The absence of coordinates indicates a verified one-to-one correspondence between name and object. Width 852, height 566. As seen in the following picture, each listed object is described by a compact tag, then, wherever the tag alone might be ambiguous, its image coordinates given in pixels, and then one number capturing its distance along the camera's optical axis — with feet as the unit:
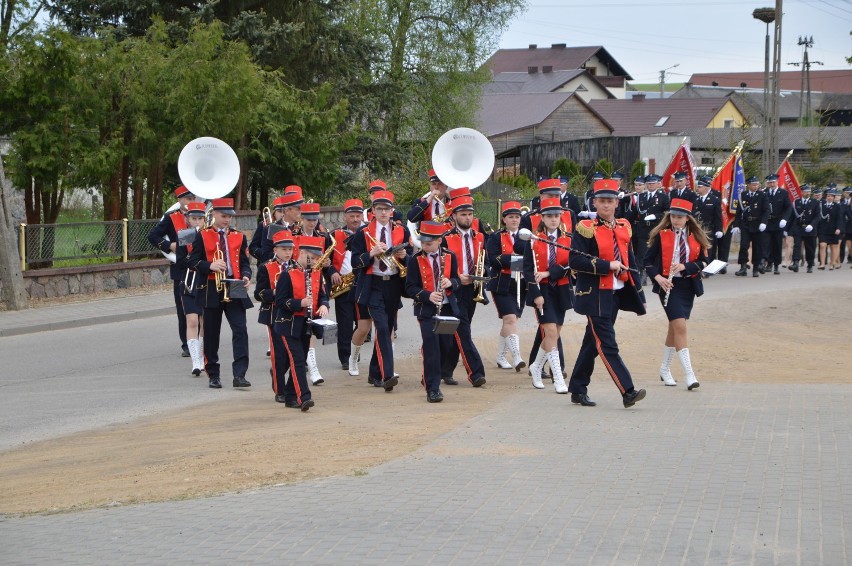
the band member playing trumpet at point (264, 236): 44.47
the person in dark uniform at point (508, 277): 42.29
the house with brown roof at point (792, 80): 426.51
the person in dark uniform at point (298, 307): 35.99
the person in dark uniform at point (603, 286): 34.71
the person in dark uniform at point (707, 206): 74.02
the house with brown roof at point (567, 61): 345.92
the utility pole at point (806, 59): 276.41
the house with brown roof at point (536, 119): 214.69
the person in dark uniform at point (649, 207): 74.84
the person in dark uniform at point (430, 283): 37.88
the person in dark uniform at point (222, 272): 41.22
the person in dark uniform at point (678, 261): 38.63
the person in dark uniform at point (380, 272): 39.78
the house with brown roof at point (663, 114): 243.19
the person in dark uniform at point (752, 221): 84.12
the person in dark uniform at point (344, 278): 43.52
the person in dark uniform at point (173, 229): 46.83
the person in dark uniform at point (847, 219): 93.61
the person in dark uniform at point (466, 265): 40.37
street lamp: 112.47
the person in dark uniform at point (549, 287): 39.09
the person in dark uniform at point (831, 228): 90.89
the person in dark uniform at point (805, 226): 89.56
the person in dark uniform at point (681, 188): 70.18
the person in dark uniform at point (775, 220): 84.84
